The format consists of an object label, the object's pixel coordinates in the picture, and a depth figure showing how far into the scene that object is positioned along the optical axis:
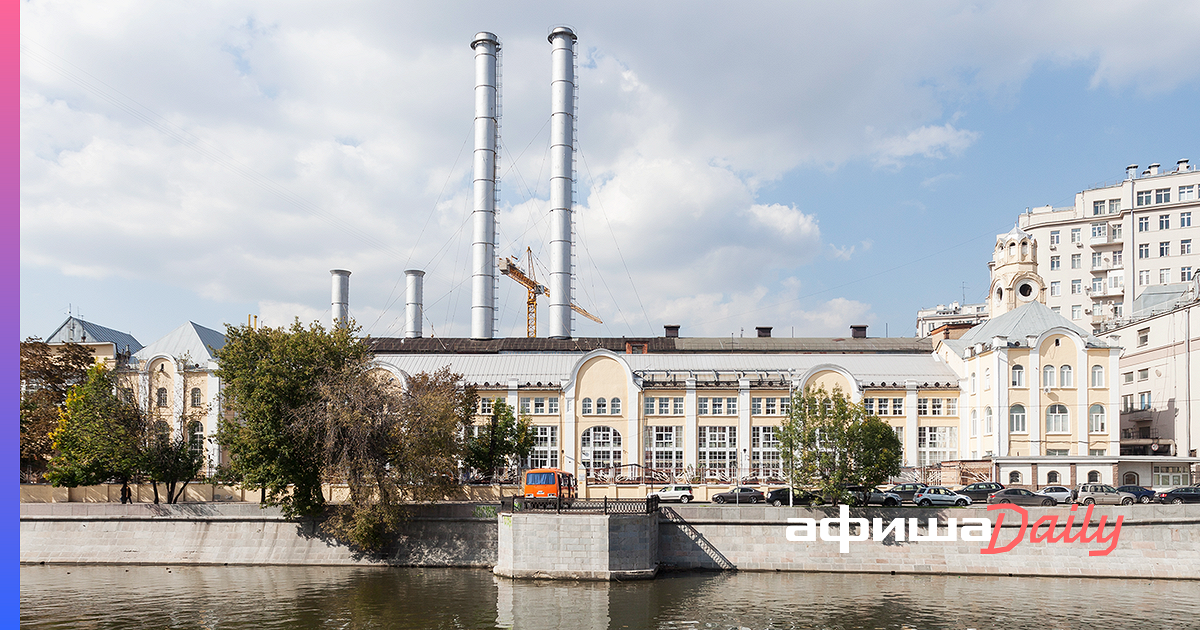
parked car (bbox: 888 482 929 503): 54.51
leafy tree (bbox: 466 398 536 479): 61.78
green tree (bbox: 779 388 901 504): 49.59
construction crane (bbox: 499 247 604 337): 121.50
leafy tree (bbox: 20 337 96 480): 61.84
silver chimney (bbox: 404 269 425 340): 104.31
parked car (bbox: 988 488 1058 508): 51.22
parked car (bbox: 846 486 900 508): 50.75
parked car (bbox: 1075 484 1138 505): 50.97
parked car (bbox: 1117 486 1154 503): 52.42
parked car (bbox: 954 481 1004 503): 54.28
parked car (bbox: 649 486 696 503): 58.28
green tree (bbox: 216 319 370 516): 49.66
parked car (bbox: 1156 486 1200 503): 51.27
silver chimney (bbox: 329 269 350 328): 102.44
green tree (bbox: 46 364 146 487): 56.69
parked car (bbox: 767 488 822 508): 51.09
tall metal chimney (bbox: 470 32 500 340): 98.12
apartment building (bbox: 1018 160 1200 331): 100.25
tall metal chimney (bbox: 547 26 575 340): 97.06
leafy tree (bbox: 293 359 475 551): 49.12
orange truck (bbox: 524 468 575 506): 52.59
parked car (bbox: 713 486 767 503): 55.44
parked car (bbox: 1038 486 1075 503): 53.34
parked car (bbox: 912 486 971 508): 51.91
